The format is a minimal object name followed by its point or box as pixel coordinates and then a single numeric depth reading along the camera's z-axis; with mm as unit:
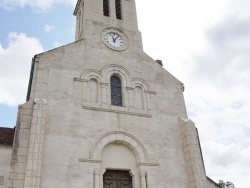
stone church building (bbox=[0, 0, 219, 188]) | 11930
